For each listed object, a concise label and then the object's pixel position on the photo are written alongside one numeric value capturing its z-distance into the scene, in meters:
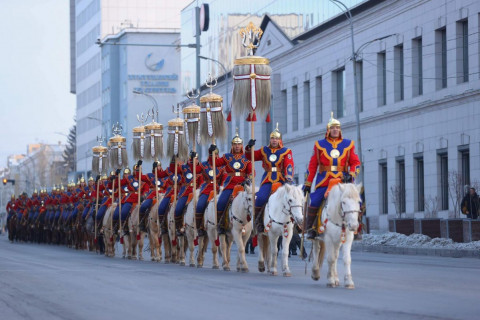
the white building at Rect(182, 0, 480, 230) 45.59
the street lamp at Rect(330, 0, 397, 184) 45.47
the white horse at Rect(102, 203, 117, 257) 34.39
